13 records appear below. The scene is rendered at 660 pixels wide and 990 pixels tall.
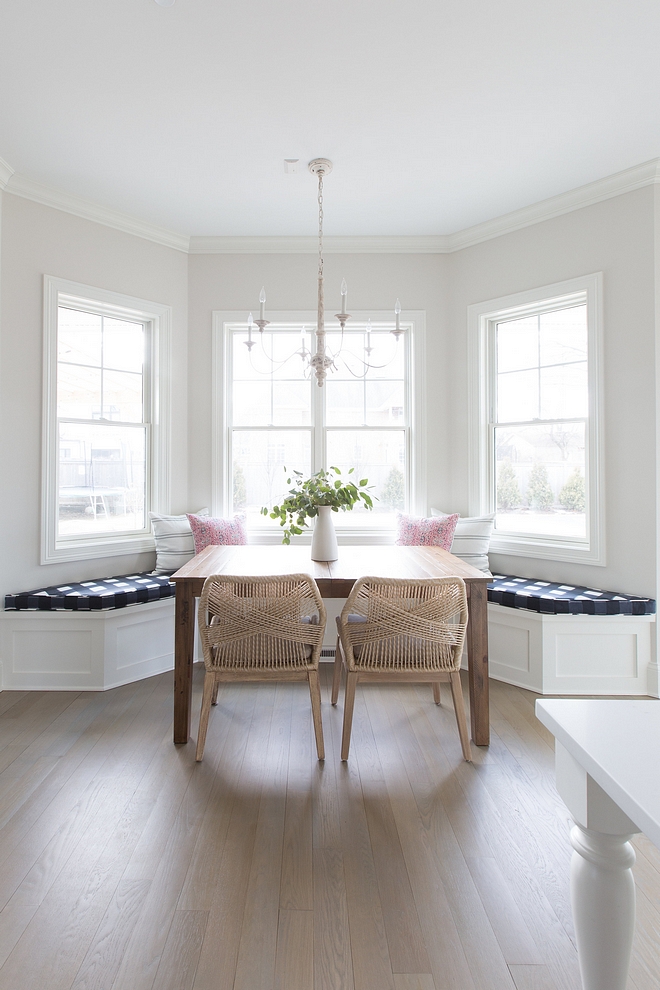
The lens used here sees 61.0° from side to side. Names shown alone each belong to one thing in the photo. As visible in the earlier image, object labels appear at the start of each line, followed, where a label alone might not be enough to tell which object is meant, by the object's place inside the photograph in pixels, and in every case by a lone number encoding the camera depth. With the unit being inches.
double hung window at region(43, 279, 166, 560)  134.6
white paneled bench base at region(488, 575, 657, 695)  122.3
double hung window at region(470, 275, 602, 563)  134.3
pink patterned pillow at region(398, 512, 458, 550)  145.9
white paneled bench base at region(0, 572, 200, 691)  123.5
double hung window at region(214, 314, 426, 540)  162.4
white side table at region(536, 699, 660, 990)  30.2
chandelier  106.1
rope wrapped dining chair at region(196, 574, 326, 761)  85.9
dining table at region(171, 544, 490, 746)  95.3
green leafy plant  111.0
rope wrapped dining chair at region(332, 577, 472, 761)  86.7
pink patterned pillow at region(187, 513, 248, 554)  146.1
